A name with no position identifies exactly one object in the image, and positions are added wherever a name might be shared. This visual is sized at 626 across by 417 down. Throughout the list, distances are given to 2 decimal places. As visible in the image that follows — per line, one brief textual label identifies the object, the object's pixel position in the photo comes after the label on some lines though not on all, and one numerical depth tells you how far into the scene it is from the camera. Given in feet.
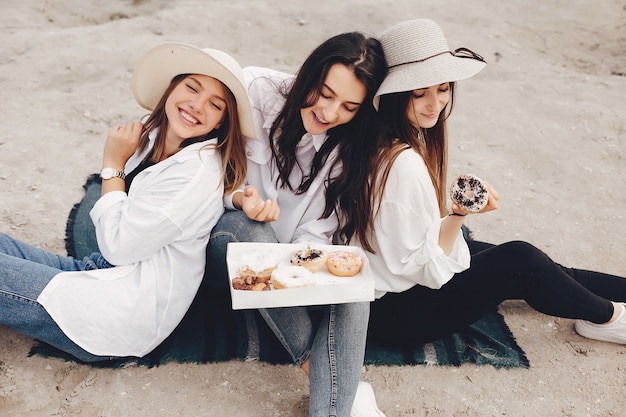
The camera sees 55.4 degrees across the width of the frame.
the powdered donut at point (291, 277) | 6.83
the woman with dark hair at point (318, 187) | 7.42
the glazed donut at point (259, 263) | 7.12
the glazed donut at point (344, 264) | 7.21
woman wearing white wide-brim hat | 7.33
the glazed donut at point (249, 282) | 6.76
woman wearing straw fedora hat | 7.57
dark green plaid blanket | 8.54
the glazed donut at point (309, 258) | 7.25
